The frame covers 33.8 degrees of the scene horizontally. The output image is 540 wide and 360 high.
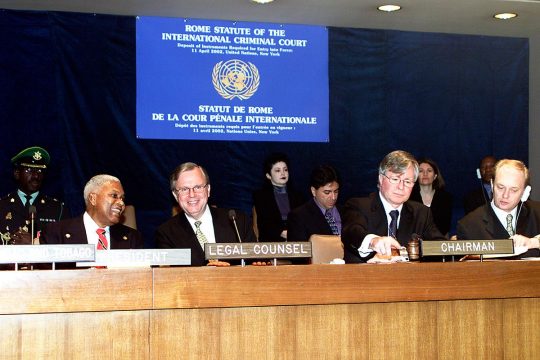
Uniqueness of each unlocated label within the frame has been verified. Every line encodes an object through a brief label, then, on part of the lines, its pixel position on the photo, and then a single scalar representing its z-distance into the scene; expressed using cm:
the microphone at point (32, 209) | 330
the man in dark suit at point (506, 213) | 411
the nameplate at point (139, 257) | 277
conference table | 257
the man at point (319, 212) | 542
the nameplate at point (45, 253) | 260
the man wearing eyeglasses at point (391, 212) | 396
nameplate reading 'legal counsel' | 289
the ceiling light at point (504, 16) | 671
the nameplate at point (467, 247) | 307
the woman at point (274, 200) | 630
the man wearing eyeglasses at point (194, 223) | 412
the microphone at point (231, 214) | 362
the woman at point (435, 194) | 657
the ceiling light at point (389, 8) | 644
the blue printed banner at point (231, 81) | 671
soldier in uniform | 520
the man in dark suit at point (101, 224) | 426
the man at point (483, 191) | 688
